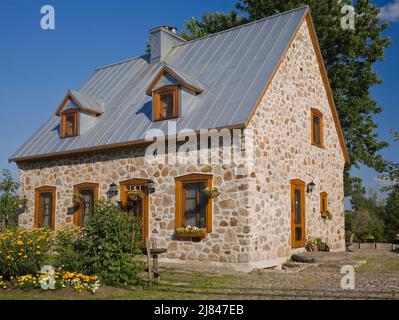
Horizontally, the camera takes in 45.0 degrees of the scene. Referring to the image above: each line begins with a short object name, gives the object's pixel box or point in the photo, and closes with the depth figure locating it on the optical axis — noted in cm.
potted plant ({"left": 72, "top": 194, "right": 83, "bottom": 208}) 1636
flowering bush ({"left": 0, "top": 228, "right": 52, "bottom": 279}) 1009
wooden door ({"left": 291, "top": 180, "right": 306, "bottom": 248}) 1466
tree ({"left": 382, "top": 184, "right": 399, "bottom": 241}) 2577
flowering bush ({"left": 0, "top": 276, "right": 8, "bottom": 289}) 949
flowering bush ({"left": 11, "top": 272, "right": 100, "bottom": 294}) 911
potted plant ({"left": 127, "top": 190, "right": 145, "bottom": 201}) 1451
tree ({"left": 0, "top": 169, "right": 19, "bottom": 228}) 2144
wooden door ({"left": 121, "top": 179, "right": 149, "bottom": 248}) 1447
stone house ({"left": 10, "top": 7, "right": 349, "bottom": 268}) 1286
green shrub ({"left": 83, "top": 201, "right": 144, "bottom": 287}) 976
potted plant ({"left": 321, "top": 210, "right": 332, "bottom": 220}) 1669
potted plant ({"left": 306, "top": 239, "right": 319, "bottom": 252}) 1532
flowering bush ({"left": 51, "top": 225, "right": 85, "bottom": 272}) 1016
